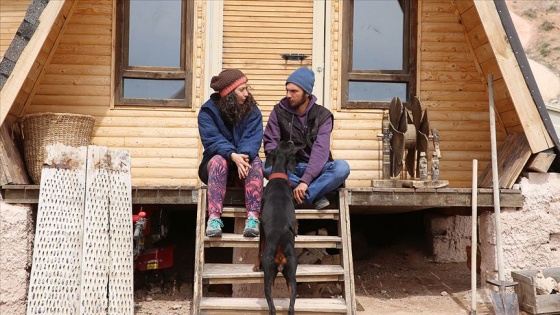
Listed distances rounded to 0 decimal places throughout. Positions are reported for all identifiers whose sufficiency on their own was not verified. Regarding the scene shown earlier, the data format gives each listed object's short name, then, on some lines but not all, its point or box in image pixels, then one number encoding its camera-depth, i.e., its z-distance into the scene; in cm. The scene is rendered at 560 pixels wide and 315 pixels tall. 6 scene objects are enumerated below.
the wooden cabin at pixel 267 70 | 794
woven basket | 710
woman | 614
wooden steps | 560
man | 632
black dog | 543
